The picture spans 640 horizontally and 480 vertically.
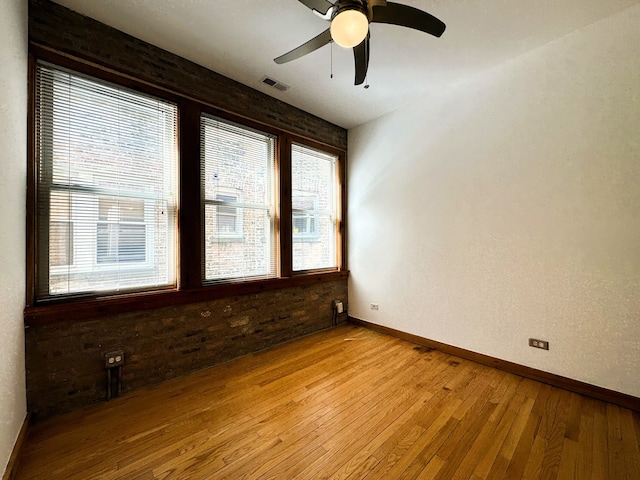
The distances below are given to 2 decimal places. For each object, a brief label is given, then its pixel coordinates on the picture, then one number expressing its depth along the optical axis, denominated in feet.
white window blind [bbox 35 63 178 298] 6.75
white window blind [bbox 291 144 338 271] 12.37
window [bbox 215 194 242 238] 9.76
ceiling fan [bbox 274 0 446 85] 4.96
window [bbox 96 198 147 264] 7.47
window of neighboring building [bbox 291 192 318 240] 12.30
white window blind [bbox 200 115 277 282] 9.53
